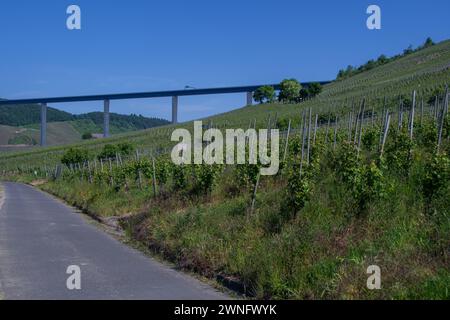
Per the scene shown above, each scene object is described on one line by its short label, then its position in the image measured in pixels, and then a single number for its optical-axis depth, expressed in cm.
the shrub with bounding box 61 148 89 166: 6719
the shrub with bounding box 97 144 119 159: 6781
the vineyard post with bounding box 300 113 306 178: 1399
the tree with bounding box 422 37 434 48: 16635
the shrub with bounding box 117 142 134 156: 6841
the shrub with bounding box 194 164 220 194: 1700
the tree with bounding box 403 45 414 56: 16532
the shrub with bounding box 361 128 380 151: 1694
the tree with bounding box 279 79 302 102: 12348
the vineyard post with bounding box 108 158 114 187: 2980
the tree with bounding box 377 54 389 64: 16418
